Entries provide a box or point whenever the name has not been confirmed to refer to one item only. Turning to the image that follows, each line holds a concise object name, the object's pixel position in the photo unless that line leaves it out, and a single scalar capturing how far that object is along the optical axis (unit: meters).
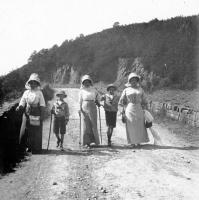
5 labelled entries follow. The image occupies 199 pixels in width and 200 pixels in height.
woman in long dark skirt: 10.52
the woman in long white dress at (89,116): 11.38
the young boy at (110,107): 11.79
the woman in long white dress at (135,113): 11.46
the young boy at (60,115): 11.10
